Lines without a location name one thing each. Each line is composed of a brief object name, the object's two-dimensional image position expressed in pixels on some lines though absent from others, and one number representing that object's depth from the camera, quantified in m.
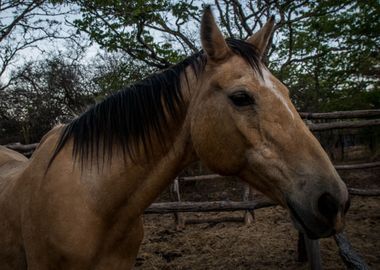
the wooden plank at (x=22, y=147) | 6.50
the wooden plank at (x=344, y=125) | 4.73
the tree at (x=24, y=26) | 11.47
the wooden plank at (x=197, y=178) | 7.65
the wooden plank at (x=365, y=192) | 4.47
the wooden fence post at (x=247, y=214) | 6.97
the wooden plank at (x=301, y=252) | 4.46
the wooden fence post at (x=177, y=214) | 7.09
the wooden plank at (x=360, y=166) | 5.86
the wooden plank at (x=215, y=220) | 7.15
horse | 1.66
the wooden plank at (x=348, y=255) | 3.40
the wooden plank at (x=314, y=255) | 3.51
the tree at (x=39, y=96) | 13.00
